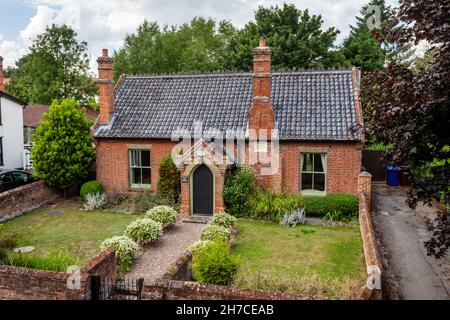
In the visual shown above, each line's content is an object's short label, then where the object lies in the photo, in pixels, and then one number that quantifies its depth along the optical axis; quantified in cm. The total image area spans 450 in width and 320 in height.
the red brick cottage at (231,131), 1842
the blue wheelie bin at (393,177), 2516
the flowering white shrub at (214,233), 1376
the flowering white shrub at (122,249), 1223
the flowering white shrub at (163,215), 1623
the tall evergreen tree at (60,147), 2012
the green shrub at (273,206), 1783
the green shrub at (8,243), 1409
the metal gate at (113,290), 912
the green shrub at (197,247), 1170
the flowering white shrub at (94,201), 1986
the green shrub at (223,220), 1554
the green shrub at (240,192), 1823
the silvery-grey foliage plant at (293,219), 1720
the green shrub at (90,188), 2062
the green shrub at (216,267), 988
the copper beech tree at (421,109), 769
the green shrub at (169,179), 1942
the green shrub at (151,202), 1941
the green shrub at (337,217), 1767
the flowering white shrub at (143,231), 1425
